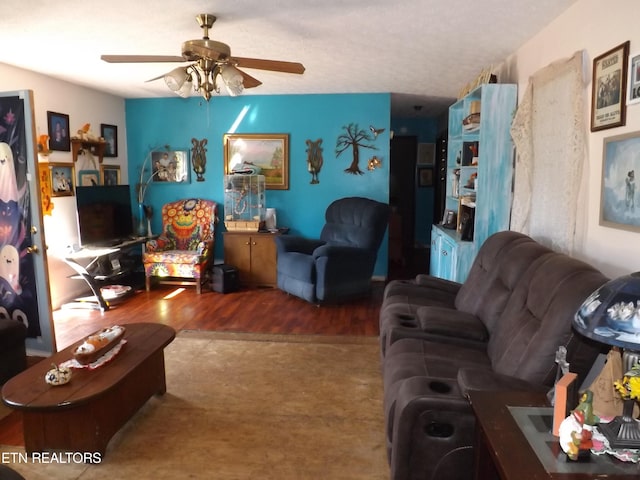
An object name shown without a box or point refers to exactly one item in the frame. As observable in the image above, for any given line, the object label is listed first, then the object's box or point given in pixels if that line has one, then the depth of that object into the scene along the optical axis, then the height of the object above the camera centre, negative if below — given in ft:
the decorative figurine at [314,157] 18.63 +1.07
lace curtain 8.13 +0.53
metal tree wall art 18.33 +1.62
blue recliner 15.06 -2.35
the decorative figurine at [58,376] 7.08 -2.85
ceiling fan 8.68 +2.36
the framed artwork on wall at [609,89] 6.89 +1.44
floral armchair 17.19 -2.24
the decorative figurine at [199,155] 19.17 +1.21
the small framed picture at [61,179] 15.14 +0.23
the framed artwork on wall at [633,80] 6.53 +1.43
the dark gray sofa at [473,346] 5.57 -2.49
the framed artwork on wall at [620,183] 6.56 -0.01
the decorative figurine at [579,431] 4.09 -2.16
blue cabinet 11.38 +0.24
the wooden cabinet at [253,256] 17.80 -2.68
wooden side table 3.93 -2.37
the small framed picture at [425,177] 25.48 +0.36
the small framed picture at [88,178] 16.74 +0.28
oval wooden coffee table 6.75 -3.22
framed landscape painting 18.76 +1.20
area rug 7.13 -4.17
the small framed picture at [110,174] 17.98 +0.44
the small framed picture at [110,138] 18.17 +1.85
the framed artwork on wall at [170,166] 19.42 +0.78
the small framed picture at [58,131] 15.08 +1.76
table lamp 3.84 -1.20
